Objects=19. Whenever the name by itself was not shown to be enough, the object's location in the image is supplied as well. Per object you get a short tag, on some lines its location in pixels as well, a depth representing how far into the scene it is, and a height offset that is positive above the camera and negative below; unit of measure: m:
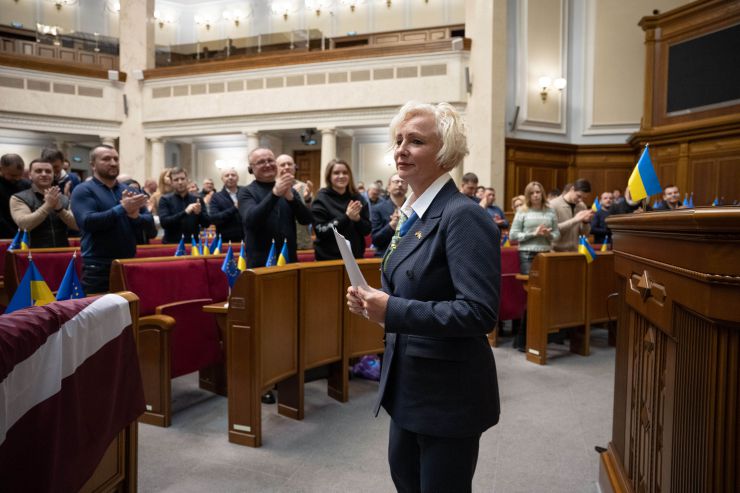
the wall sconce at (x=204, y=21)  17.98 +6.77
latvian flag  1.13 -0.46
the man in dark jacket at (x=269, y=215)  3.11 +0.00
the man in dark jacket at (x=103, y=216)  2.90 -0.02
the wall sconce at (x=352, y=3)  16.27 +6.74
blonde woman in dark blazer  1.12 -0.21
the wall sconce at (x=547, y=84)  10.14 +2.63
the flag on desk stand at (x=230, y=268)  2.98 -0.33
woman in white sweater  4.45 -0.09
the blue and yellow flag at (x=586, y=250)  4.38 -0.29
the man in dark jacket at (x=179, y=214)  4.96 -0.01
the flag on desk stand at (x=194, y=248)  4.36 -0.31
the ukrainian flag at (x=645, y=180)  2.41 +0.17
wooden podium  0.97 -0.30
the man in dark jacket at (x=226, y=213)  4.52 +0.00
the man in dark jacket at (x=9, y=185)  4.04 +0.22
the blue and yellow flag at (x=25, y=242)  3.80 -0.23
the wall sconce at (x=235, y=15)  17.78 +6.90
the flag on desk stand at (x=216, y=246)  4.38 -0.29
